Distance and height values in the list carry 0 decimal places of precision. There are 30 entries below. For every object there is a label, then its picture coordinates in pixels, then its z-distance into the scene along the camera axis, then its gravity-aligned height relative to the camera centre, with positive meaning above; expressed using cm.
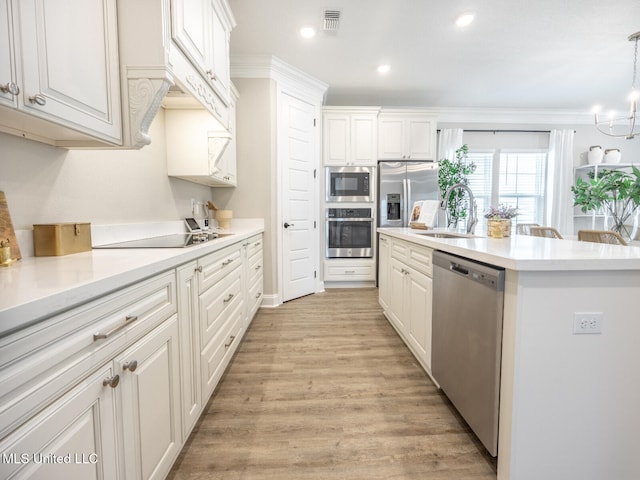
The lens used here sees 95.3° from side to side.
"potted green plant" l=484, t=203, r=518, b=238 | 179 -3
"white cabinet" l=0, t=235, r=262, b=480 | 53 -42
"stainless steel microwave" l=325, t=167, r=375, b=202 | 429 +48
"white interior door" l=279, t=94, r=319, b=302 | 355 +23
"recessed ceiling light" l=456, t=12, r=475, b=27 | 257 +178
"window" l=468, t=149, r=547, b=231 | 521 +71
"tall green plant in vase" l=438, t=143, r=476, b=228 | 454 +57
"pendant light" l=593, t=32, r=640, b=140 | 527 +167
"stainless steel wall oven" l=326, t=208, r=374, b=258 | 431 -23
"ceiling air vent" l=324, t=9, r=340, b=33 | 254 +178
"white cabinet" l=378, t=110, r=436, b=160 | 447 +126
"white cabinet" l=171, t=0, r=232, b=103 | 148 +107
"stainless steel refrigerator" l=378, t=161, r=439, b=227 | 431 +45
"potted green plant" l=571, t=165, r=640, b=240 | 367 +30
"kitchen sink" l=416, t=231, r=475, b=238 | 218 -14
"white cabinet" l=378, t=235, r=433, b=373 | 185 -58
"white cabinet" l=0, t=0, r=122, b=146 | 85 +50
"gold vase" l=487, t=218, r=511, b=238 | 179 -7
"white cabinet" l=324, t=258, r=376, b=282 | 434 -79
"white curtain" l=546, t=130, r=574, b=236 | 508 +70
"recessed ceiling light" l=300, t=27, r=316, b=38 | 278 +179
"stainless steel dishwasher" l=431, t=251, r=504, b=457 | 115 -55
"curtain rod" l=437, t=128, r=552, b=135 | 517 +152
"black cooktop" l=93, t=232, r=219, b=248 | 152 -14
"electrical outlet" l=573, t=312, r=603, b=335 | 106 -38
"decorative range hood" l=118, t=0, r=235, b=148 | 131 +70
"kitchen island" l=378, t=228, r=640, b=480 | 105 -57
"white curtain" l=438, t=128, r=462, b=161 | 505 +130
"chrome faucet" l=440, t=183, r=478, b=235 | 217 +1
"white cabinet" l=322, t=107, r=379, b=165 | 430 +119
